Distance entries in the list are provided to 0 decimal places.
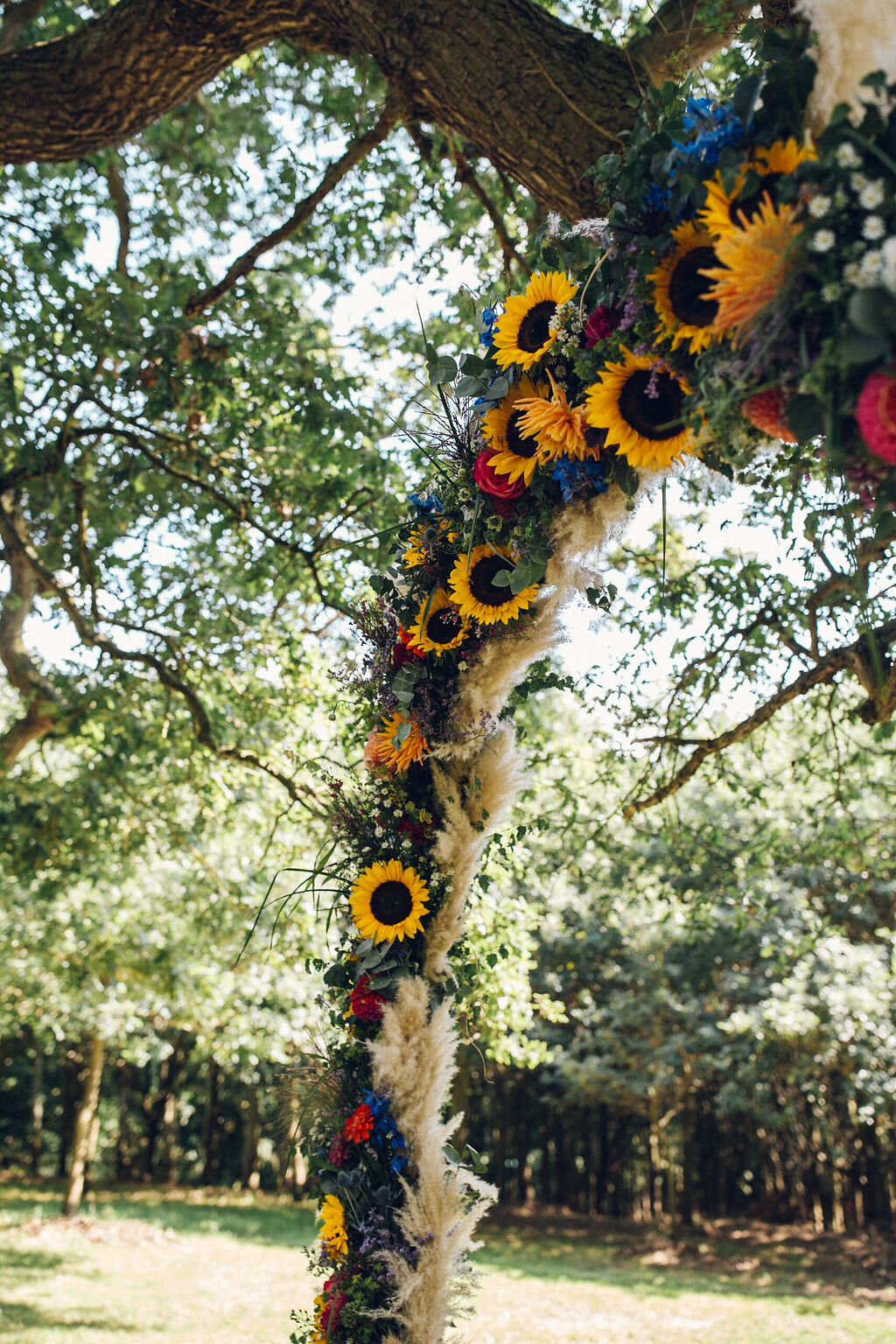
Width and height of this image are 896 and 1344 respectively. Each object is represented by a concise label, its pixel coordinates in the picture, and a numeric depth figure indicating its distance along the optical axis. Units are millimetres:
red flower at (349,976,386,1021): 2227
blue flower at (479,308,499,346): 2111
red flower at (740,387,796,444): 1371
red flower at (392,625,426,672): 2393
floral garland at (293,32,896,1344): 1233
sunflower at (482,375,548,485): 1959
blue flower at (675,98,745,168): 1396
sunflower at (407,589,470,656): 2277
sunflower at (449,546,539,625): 2121
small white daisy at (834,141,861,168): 1158
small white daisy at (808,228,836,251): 1159
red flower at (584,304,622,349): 1719
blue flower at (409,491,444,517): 2361
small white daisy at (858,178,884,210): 1149
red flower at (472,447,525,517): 1996
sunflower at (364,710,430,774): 2279
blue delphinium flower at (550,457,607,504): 1862
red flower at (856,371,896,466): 1121
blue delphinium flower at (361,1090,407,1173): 2139
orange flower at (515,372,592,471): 1810
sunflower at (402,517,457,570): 2311
